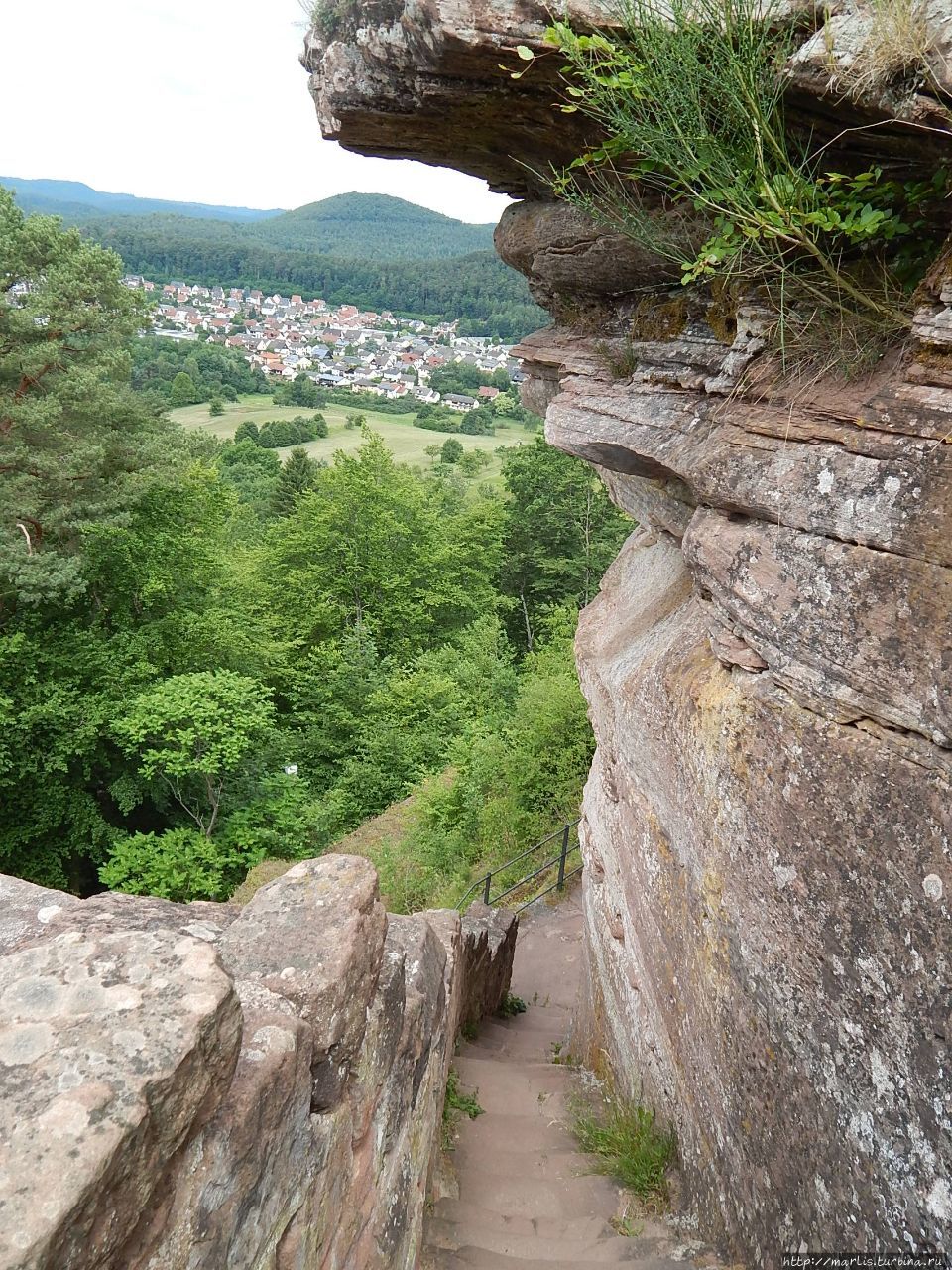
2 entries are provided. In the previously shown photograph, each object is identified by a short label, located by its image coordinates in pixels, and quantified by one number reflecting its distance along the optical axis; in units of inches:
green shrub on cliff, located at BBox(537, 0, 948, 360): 146.2
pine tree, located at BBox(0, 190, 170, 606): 587.8
